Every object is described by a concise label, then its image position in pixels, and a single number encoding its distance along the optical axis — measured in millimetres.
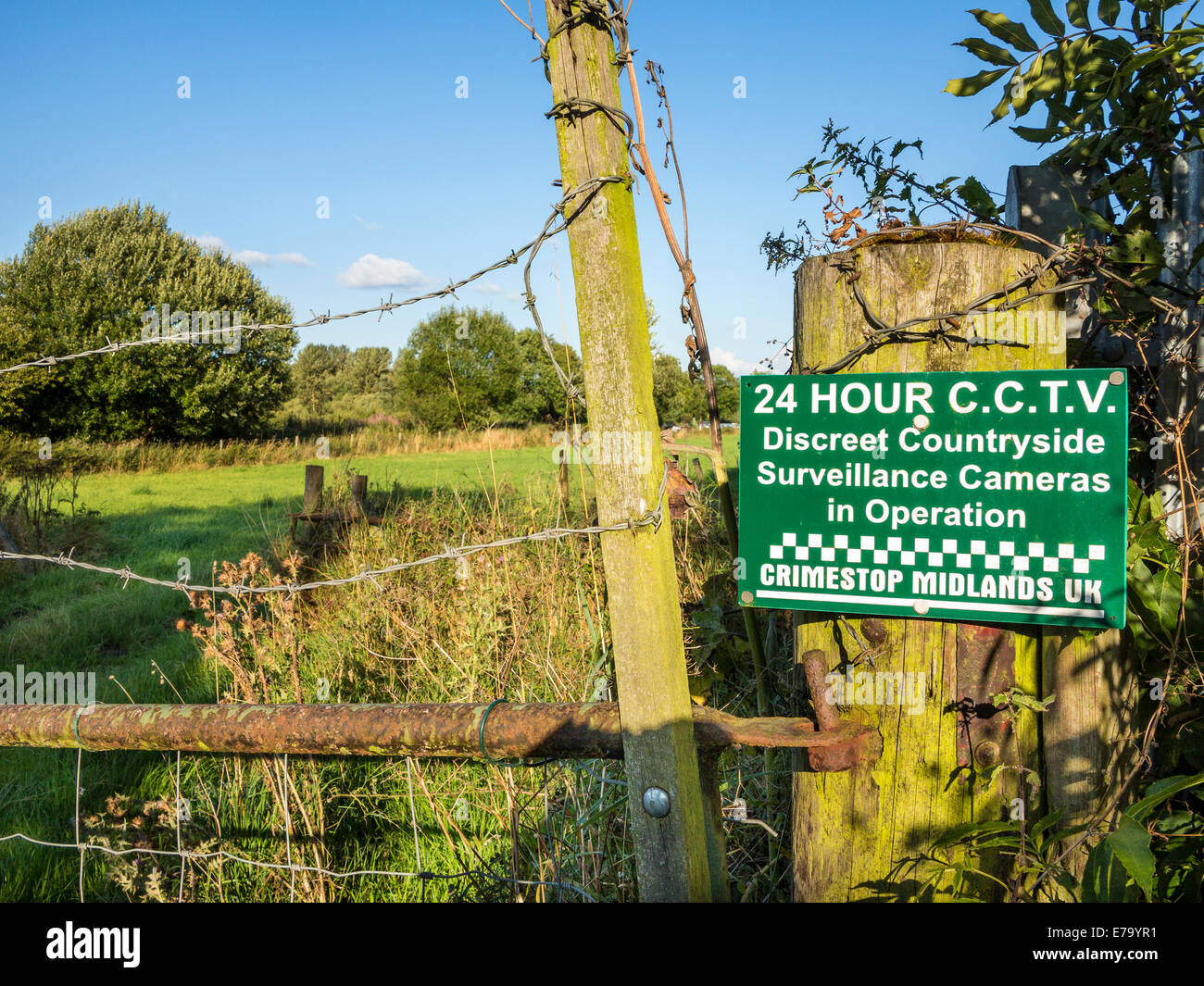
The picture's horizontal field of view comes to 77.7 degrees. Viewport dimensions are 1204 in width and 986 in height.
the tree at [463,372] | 30500
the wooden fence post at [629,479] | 1325
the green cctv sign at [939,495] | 1303
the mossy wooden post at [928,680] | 1411
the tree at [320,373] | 50312
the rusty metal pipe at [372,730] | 1472
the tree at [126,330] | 23672
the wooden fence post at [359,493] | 7391
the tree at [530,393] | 23359
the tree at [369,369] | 61719
